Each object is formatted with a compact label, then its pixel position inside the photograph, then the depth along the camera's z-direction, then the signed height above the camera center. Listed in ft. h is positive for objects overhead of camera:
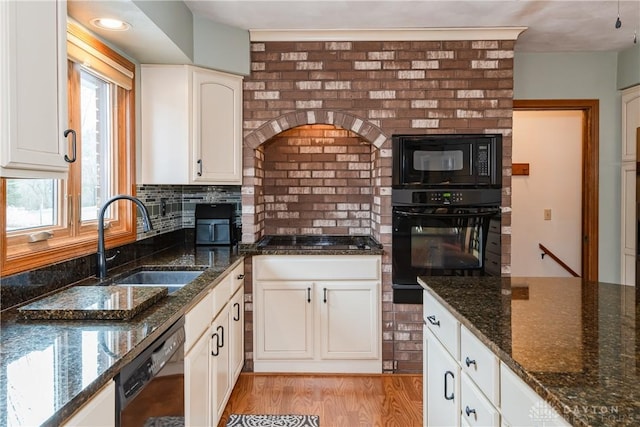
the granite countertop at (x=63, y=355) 2.98 -1.30
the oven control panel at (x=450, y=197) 10.27 +0.15
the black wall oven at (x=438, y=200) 10.30 +0.08
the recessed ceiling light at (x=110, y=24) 7.10 +2.90
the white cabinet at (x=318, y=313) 10.22 -2.49
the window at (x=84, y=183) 6.02 +0.35
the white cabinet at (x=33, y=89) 4.02 +1.13
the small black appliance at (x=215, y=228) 11.30 -0.60
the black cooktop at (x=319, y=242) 10.54 -0.97
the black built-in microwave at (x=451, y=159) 10.32 +1.02
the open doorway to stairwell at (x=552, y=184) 15.03 +0.64
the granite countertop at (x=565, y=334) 2.89 -1.21
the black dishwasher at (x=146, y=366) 3.95 -1.63
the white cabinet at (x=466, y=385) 3.56 -1.79
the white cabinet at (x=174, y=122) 9.62 +1.77
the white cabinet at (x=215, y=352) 6.22 -2.45
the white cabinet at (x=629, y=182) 11.30 +0.54
